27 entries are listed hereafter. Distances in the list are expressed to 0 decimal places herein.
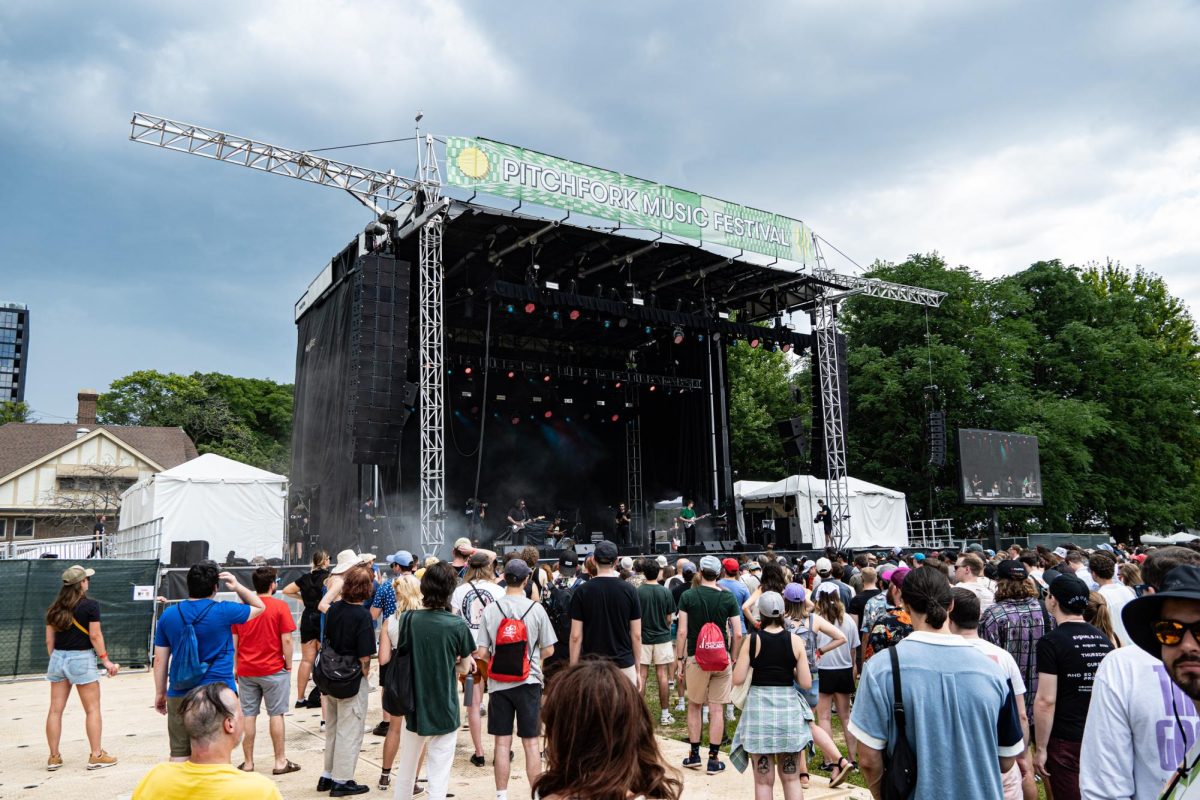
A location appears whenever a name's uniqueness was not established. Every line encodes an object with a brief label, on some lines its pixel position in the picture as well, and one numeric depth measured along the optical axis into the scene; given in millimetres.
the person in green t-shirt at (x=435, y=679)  4523
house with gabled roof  35406
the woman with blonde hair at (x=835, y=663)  5609
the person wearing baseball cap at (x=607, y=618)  5426
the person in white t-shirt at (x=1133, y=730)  2355
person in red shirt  5652
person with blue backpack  4957
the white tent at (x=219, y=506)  19281
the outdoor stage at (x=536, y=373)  16875
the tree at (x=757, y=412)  35188
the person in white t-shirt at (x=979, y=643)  3252
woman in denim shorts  6051
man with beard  1521
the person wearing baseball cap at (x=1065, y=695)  3387
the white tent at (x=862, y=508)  23828
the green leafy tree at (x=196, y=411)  48000
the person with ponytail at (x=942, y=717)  2574
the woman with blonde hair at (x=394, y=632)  5301
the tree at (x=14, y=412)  57562
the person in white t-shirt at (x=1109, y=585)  4754
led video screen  21094
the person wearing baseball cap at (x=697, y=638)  5922
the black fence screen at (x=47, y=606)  11188
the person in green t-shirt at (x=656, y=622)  7461
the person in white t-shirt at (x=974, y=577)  6070
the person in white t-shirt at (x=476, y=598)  5785
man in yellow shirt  2193
